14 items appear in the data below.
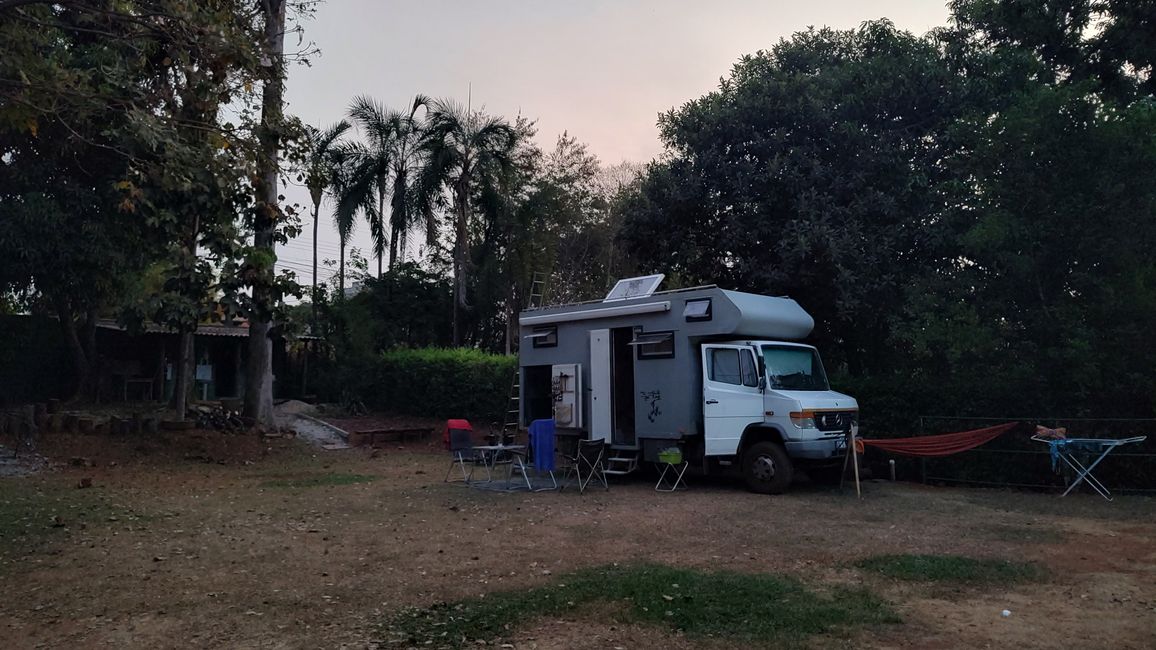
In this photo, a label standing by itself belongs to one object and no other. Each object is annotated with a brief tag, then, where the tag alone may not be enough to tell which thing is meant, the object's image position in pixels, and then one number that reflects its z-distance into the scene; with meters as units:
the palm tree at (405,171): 26.70
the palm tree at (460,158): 26.17
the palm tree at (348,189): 27.23
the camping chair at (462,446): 13.07
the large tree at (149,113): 9.13
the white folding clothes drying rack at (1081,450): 11.30
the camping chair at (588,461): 12.50
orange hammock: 12.26
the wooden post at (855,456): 12.09
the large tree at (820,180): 15.86
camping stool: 12.59
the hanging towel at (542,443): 12.78
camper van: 12.21
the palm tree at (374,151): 27.27
